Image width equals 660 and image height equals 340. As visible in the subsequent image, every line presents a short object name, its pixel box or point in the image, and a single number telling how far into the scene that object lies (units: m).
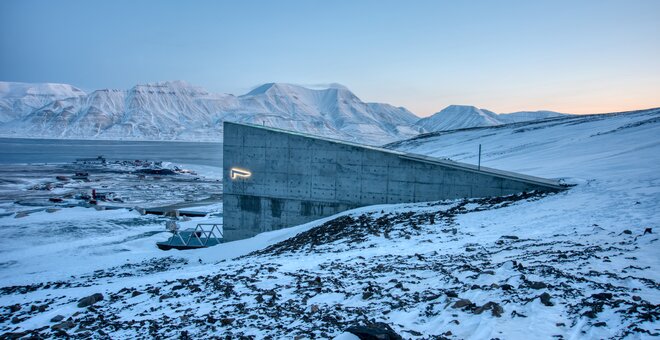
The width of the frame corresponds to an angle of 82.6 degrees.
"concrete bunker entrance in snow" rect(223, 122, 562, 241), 16.47
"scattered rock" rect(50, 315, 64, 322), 8.20
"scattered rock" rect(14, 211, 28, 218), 29.05
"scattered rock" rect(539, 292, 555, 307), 5.66
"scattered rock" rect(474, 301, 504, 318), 5.53
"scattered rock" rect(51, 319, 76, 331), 7.57
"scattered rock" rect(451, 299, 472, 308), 5.94
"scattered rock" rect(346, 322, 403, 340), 4.87
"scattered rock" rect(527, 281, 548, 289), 6.26
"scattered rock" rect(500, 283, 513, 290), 6.34
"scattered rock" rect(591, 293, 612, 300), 5.59
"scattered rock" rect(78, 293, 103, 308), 9.06
